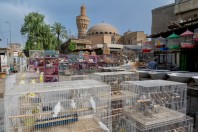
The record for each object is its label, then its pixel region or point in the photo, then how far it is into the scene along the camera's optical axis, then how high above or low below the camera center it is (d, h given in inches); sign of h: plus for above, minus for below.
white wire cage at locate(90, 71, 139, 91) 160.8 -19.5
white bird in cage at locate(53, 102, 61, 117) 90.2 -30.2
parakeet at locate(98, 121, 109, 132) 90.9 -41.8
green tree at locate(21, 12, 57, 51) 865.5 +188.4
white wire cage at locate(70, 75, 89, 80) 196.1 -21.9
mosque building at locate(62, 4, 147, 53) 1211.1 +292.0
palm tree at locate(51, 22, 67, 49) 1127.6 +247.1
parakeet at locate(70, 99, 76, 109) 98.0 -29.3
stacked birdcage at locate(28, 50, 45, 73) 403.2 +4.2
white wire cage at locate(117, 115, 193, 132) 95.7 -45.7
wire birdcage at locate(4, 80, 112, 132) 86.7 -30.9
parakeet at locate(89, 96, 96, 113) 99.9 -29.6
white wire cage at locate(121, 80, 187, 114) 109.7 -25.4
